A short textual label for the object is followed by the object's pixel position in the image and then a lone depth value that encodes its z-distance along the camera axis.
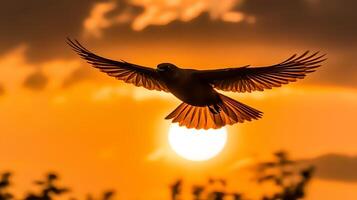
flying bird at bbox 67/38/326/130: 18.05
